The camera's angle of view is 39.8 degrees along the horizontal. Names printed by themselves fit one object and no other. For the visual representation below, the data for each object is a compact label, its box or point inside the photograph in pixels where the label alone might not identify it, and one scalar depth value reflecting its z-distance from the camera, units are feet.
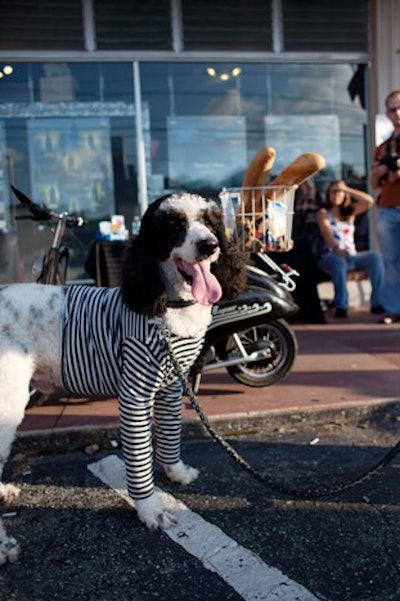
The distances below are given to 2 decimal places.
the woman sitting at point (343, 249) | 24.13
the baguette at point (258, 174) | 13.04
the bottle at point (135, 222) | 23.90
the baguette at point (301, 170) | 12.91
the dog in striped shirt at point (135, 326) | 7.93
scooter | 13.35
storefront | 24.39
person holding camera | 19.71
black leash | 8.11
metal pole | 25.55
